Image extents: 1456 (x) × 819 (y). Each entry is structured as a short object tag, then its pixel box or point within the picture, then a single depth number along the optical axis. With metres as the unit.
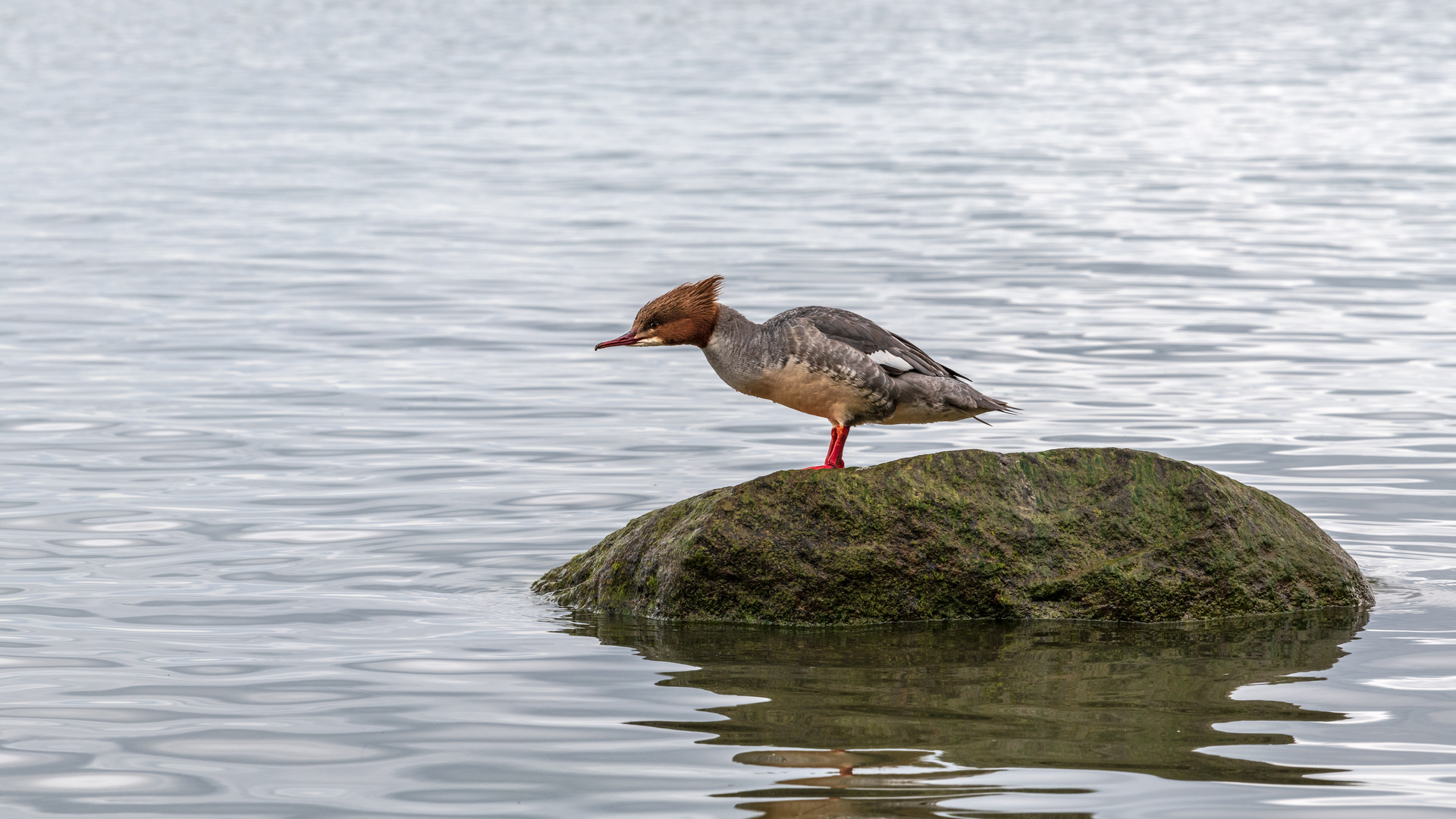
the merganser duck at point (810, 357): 15.11
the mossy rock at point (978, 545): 14.99
